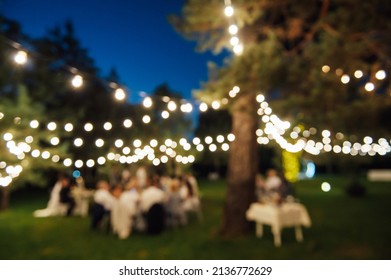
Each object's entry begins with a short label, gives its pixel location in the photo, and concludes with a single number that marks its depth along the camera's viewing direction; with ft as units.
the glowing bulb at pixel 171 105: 19.50
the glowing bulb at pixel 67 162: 29.41
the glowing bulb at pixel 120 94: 16.84
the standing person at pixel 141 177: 34.35
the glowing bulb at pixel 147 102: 18.81
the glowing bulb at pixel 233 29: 16.79
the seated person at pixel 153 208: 20.26
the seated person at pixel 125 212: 20.21
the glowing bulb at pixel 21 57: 13.16
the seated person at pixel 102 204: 21.48
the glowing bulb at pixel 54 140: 27.52
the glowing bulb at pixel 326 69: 15.34
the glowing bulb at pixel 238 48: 16.81
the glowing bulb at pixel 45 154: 27.07
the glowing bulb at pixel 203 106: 19.49
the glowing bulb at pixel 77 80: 15.37
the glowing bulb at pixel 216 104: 17.33
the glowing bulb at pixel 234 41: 17.00
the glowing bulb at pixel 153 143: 40.78
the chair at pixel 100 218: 21.47
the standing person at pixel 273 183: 27.39
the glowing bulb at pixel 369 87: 16.60
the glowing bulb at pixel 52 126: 27.45
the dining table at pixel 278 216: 17.30
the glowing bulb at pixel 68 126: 29.87
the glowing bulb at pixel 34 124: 25.08
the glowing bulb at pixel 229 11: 15.99
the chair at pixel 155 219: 20.21
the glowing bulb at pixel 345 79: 14.70
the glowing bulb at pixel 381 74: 16.24
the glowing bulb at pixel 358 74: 15.93
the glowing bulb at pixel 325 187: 44.01
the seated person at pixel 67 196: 26.89
